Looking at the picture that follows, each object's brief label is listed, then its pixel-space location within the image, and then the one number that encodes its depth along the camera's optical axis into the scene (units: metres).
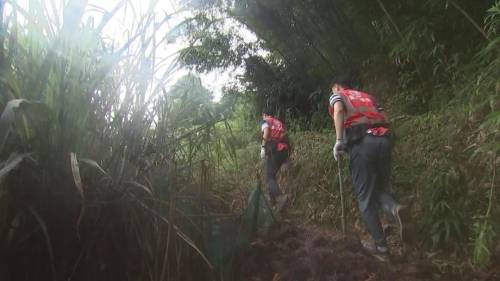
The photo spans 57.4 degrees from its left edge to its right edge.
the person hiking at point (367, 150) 3.48
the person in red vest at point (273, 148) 5.94
